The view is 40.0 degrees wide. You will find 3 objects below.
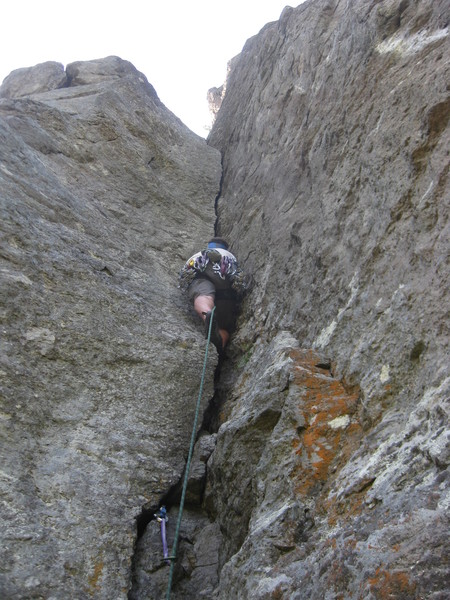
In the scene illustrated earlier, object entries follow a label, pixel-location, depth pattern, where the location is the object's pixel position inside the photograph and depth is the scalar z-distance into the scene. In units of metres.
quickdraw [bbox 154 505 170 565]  4.62
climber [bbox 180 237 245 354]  7.48
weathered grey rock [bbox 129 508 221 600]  4.43
